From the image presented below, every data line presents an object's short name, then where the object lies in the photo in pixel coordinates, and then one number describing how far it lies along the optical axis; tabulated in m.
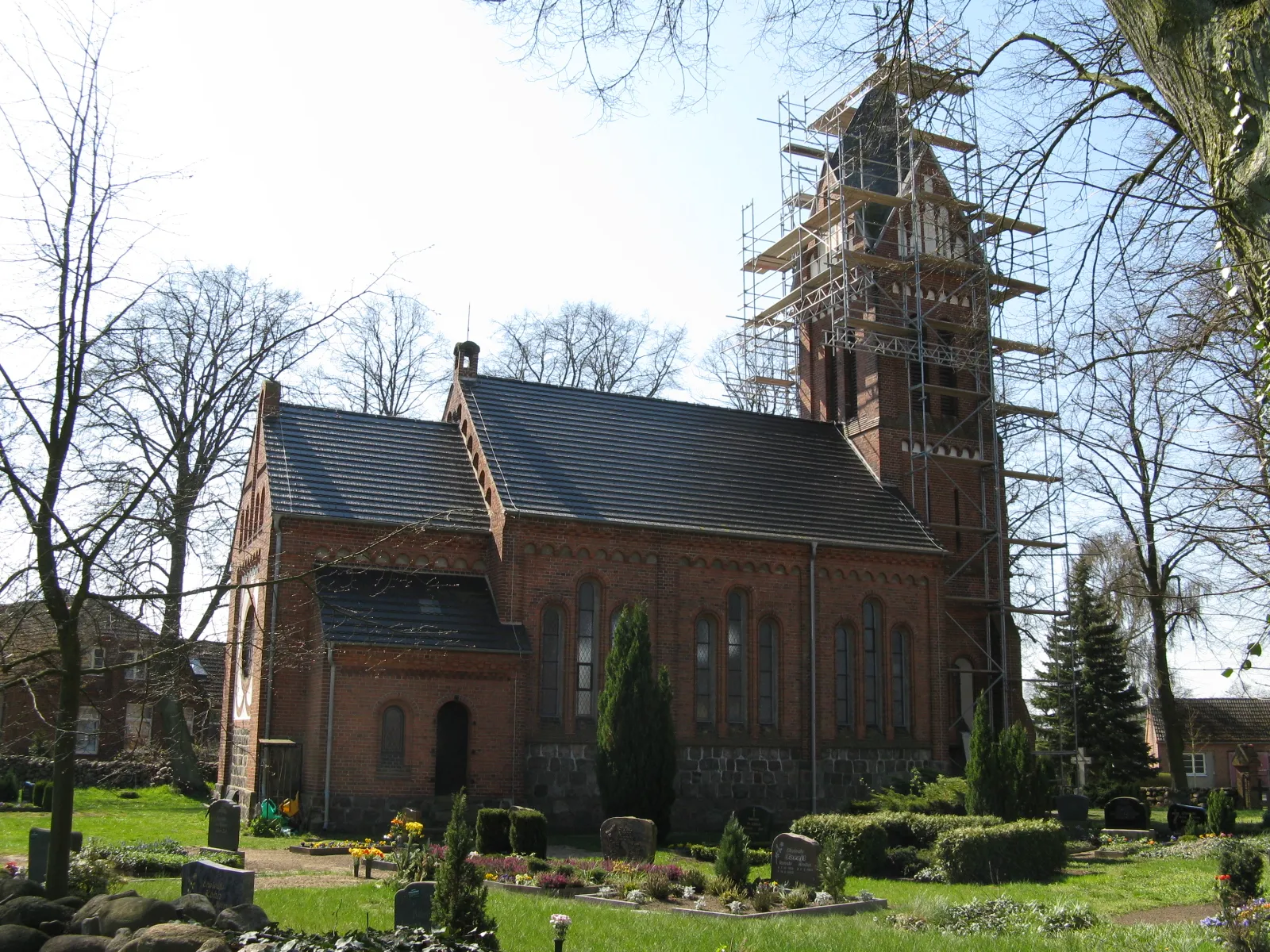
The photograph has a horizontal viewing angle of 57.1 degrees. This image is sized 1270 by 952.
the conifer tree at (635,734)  22.48
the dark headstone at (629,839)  18.06
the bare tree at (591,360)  47.56
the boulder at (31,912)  10.05
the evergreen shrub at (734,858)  15.66
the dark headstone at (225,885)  11.45
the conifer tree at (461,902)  9.82
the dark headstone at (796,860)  15.88
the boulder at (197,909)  10.25
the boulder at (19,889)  11.31
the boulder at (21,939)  9.31
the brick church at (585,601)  23.41
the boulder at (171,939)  8.79
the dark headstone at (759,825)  21.78
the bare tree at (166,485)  10.59
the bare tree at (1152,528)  9.85
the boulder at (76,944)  9.03
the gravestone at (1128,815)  27.19
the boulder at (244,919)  10.27
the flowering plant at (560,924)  10.14
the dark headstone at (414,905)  10.75
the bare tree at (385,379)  43.97
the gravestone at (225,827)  17.97
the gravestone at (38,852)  14.12
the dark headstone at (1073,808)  26.59
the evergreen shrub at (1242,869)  12.62
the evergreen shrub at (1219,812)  25.47
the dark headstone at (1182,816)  26.58
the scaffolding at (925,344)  31.88
